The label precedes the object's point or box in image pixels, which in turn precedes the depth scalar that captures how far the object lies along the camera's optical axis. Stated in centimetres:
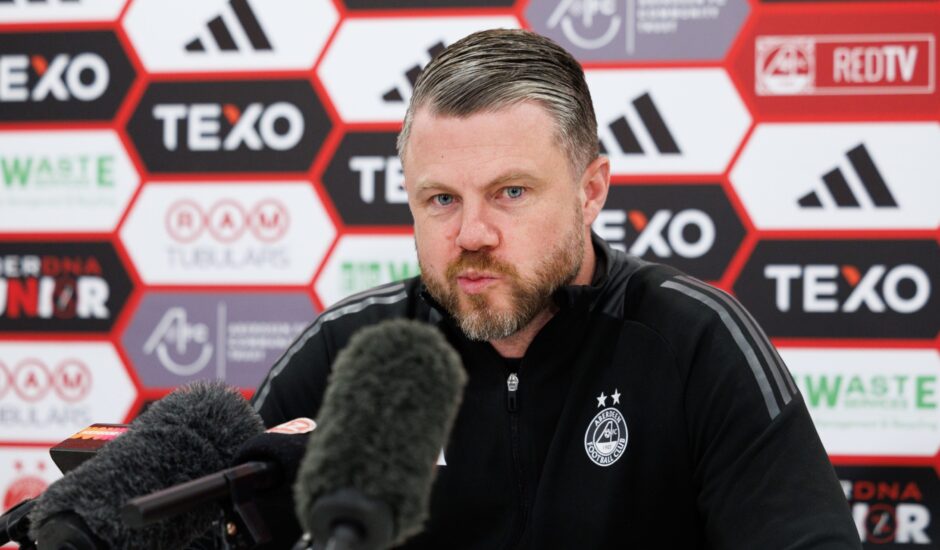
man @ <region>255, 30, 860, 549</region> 393
